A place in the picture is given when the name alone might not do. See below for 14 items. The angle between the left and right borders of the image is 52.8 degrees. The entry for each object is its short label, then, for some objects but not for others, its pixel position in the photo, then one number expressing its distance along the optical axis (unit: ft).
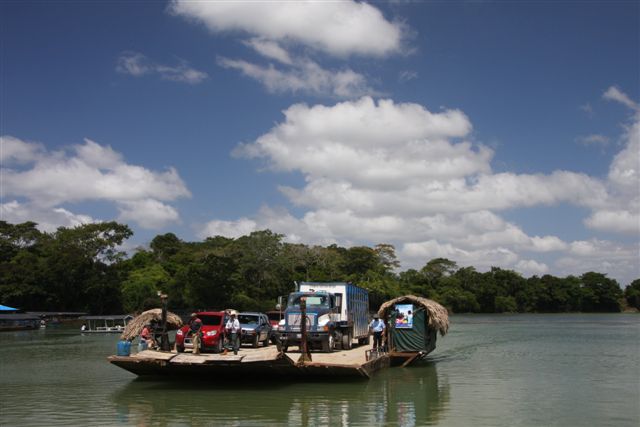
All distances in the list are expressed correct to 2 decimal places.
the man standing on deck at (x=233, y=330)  72.79
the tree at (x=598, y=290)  458.09
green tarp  90.02
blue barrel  71.69
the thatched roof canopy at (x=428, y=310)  88.79
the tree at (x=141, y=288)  291.01
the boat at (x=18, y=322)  223.20
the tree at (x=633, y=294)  467.93
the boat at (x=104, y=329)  201.05
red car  75.51
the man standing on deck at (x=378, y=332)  87.76
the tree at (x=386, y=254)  359.25
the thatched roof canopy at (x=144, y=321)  77.01
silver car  94.63
